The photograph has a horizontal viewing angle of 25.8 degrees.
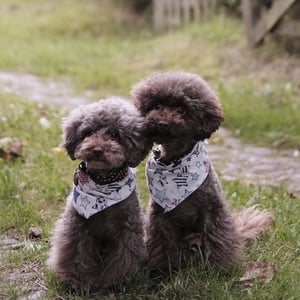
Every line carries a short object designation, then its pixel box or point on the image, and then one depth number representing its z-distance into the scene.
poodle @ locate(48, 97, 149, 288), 3.25
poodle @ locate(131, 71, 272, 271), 3.35
